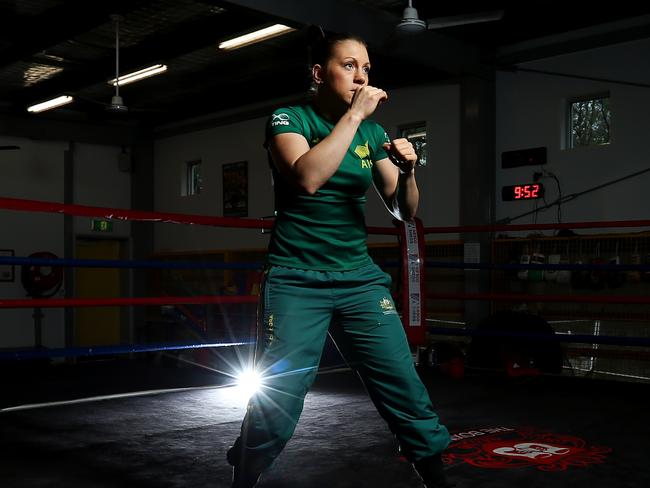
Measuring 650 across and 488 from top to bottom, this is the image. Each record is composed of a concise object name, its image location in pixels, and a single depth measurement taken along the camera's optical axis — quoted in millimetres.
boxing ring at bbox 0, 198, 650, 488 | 2432
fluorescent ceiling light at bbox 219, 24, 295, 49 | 7158
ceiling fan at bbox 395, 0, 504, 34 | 5438
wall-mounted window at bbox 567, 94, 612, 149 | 6884
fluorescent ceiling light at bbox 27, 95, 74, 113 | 9531
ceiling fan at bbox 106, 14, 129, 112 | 7703
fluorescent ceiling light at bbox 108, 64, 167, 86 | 8250
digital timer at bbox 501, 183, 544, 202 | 7078
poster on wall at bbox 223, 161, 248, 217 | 9930
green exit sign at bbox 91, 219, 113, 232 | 10812
